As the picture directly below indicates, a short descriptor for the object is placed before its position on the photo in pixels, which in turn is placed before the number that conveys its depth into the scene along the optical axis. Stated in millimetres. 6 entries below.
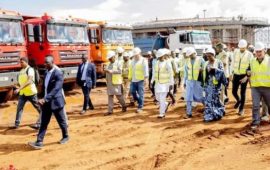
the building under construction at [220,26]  50812
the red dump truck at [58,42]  14992
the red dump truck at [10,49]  12969
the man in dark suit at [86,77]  11703
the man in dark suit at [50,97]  7871
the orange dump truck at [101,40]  18562
